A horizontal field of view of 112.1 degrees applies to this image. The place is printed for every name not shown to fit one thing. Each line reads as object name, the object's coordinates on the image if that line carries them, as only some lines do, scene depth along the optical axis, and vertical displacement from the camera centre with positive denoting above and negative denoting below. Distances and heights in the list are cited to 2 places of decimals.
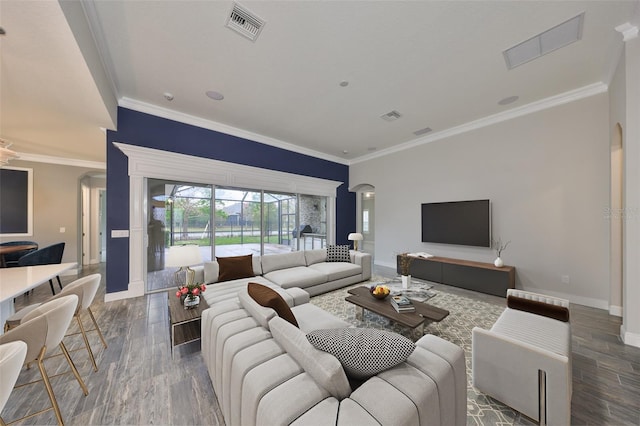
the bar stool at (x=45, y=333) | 1.27 -0.73
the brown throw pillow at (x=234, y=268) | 3.21 -0.84
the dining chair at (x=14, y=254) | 3.85 -0.76
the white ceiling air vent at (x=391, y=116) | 3.96 +1.84
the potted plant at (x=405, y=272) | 3.02 -0.87
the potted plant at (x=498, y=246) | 4.02 -0.63
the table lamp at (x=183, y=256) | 2.34 -0.48
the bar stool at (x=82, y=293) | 1.87 -0.70
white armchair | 1.28 -0.99
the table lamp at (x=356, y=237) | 5.38 -0.61
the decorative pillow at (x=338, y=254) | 4.54 -0.87
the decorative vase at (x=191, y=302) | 2.29 -0.96
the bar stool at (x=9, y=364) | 0.88 -0.65
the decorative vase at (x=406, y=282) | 3.01 -0.97
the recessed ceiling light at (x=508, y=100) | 3.46 +1.86
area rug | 1.48 -1.40
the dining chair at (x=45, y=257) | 3.49 -0.74
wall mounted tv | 4.18 -0.21
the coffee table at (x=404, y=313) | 2.17 -1.08
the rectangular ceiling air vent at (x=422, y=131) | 4.67 +1.81
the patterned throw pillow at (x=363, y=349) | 1.06 -0.70
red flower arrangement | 2.32 -0.85
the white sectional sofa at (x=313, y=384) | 0.86 -0.79
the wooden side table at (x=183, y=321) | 2.04 -1.01
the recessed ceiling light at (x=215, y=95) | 3.31 +1.86
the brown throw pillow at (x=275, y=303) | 1.60 -0.68
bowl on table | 2.66 -0.99
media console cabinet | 3.67 -1.16
